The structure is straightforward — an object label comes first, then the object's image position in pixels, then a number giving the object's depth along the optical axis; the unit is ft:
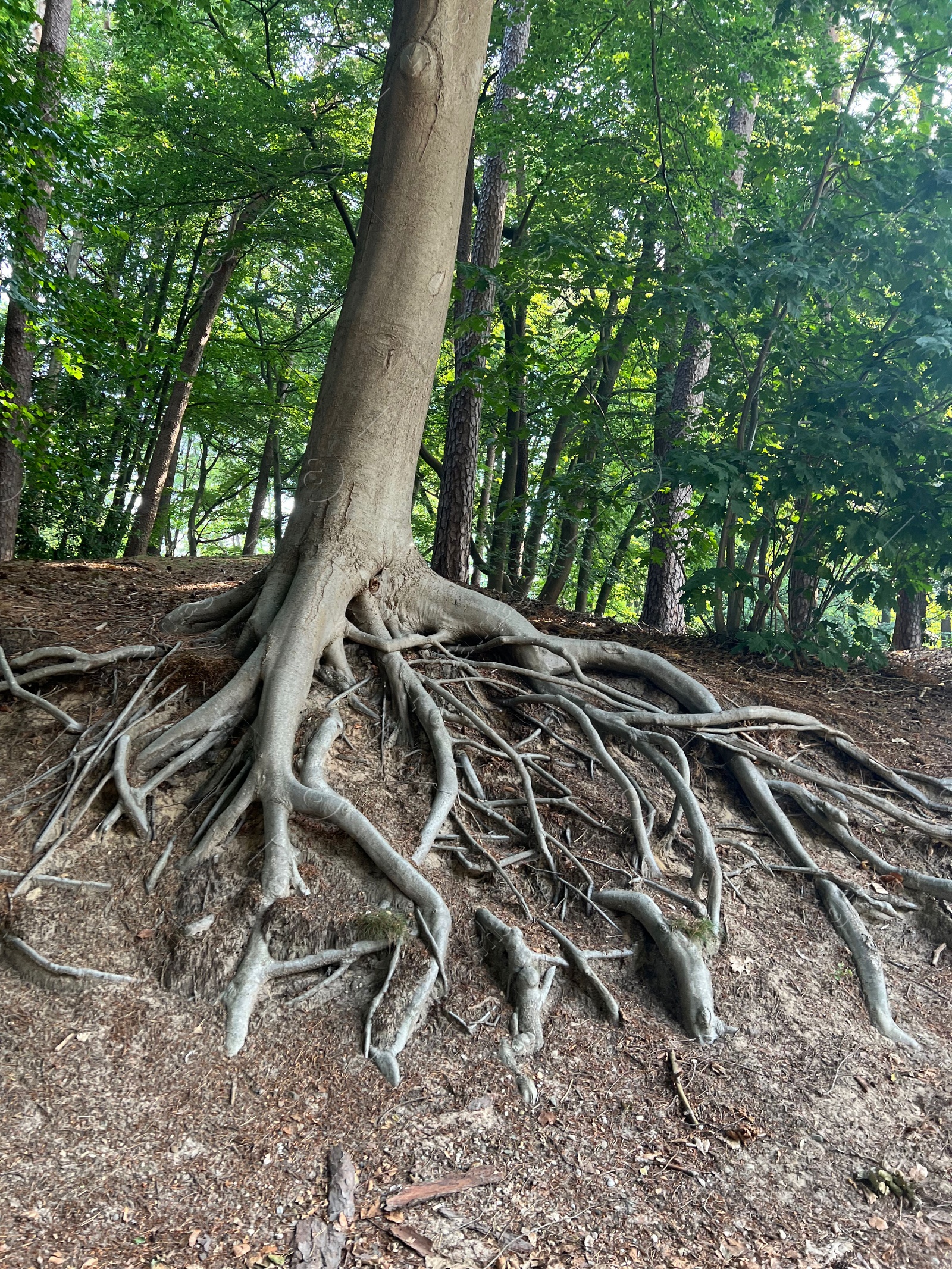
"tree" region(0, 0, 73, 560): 27.40
